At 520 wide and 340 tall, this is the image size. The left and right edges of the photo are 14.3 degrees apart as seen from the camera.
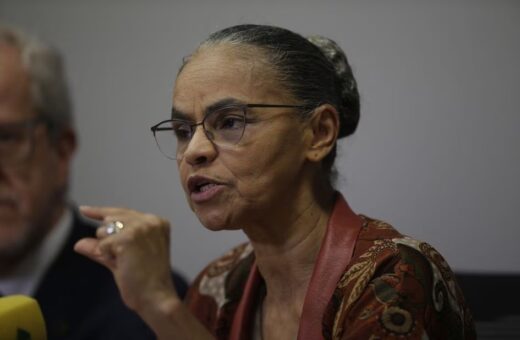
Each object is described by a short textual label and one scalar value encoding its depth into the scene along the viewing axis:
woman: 2.27
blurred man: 2.51
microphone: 2.24
